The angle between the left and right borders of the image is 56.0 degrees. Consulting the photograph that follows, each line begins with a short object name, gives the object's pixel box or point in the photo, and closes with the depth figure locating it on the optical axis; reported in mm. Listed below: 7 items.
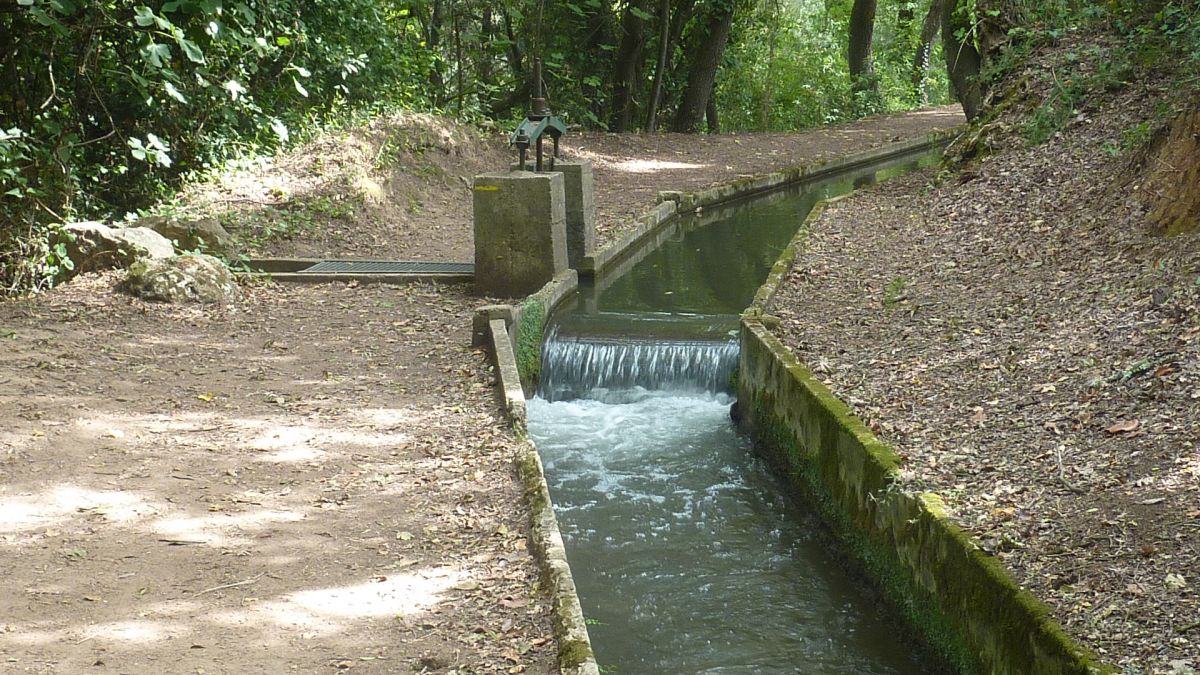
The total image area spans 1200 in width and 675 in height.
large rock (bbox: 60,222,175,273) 10461
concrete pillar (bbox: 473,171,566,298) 10922
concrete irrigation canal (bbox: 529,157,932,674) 6105
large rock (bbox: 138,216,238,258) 11625
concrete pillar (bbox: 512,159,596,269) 12078
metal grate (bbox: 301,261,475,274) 11891
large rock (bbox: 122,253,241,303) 9961
